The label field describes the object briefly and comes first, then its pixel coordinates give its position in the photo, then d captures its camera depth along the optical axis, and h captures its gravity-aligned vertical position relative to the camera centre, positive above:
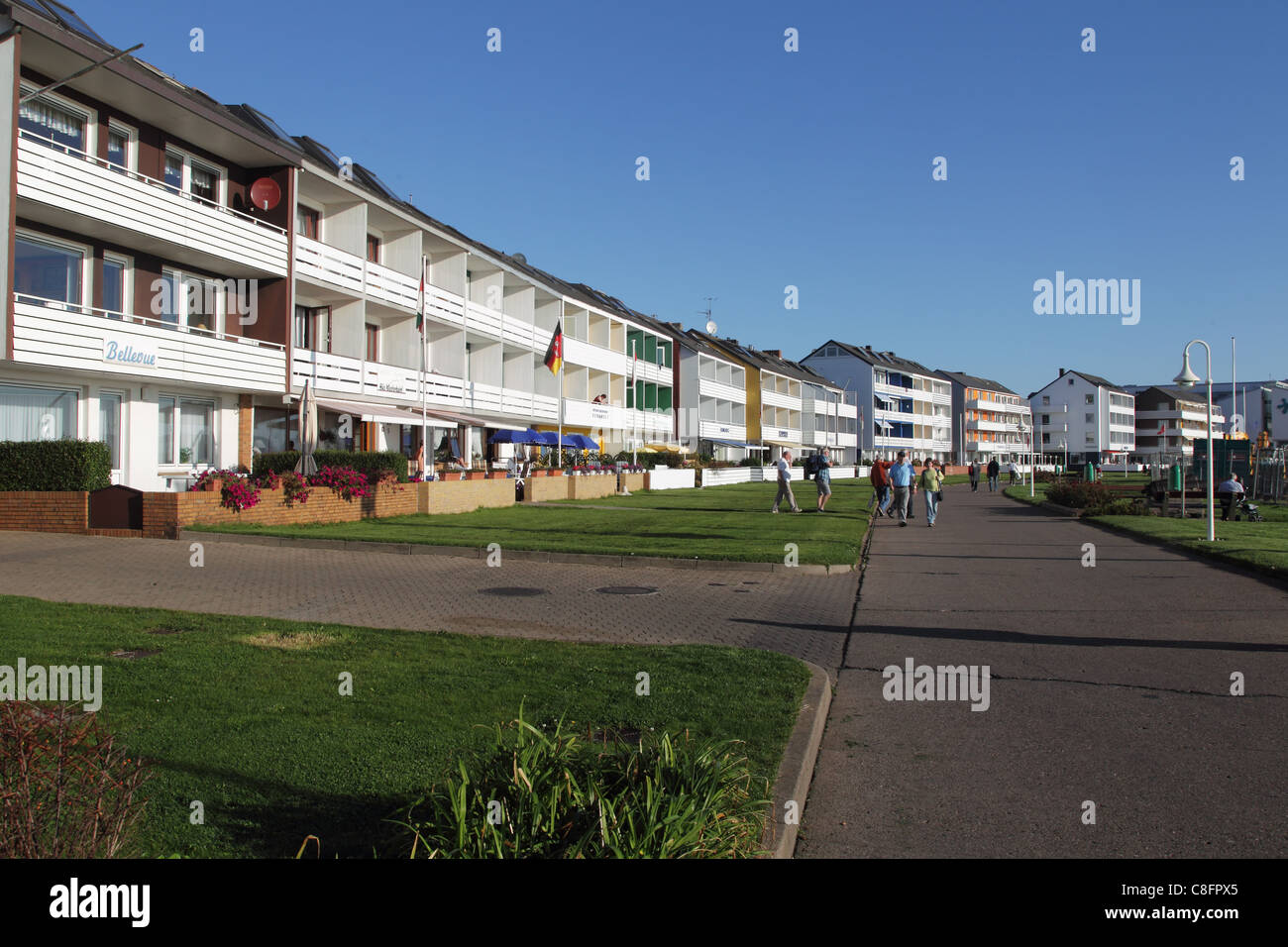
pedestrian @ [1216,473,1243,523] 27.14 -0.37
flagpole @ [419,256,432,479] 27.42 +3.13
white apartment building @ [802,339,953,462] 105.94 +9.40
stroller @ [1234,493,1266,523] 26.80 -0.87
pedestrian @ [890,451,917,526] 26.64 -0.07
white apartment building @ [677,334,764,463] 69.06 +5.75
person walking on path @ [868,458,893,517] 28.42 -0.02
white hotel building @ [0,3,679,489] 19.78 +5.16
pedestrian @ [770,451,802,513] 28.31 +0.01
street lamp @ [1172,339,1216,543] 20.48 +2.12
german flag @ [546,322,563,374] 33.16 +4.28
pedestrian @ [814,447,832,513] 29.66 -0.08
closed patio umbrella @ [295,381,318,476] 20.58 +1.02
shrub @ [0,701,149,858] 3.01 -1.00
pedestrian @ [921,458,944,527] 25.52 -0.17
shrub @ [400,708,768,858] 3.31 -1.17
